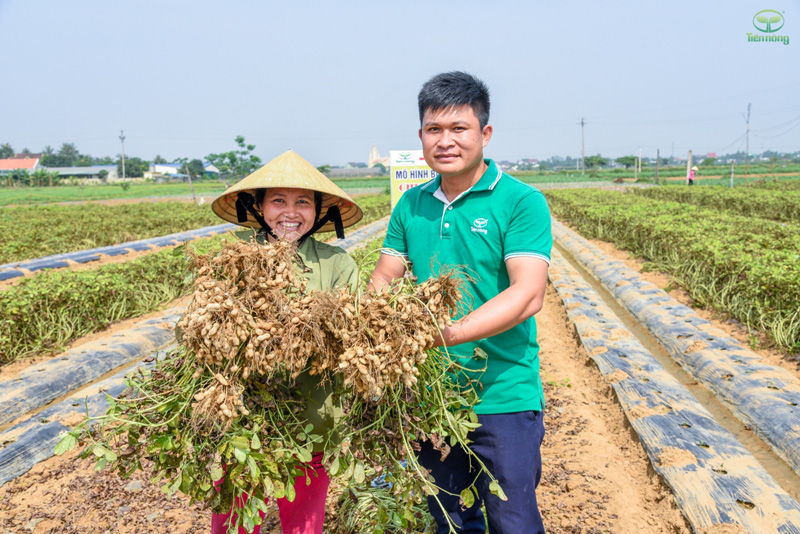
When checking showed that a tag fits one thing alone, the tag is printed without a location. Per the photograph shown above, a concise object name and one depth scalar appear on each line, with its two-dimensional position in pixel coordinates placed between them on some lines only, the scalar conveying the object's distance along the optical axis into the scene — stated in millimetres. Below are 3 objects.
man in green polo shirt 1771
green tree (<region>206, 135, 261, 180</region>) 60625
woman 1910
